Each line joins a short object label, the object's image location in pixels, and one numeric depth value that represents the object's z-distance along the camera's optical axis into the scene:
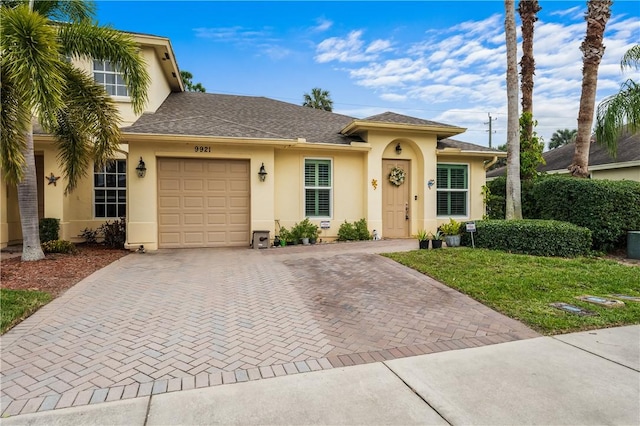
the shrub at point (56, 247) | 8.68
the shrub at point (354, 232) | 11.41
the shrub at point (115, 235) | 10.28
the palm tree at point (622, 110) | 10.15
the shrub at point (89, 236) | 10.85
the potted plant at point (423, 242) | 9.23
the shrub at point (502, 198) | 11.06
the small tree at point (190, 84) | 24.12
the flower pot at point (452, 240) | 9.64
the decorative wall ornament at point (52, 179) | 10.13
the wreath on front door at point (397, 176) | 12.09
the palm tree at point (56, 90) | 6.01
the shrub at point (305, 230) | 10.93
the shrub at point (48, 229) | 9.63
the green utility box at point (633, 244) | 8.56
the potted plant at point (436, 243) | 9.29
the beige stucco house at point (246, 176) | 9.96
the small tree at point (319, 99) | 32.47
